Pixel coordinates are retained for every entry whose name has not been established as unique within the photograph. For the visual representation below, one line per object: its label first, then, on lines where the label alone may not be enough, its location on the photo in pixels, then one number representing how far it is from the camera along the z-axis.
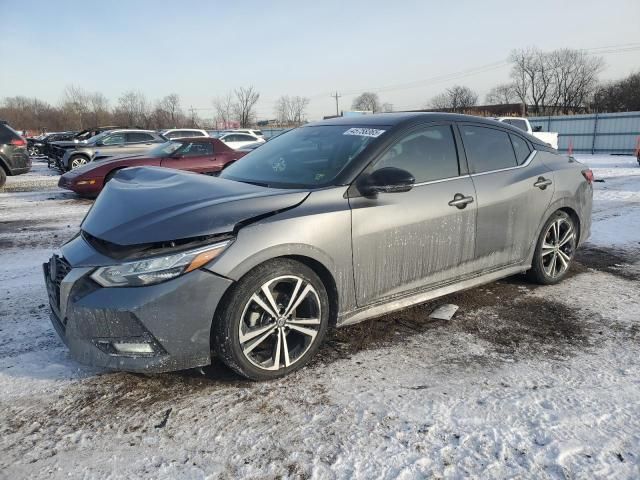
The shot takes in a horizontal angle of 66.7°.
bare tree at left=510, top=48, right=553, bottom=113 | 80.31
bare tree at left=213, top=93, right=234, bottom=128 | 74.25
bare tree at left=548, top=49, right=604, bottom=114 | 75.75
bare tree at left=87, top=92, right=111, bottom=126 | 70.56
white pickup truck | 17.42
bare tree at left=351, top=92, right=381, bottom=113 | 102.40
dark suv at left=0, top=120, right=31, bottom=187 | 11.97
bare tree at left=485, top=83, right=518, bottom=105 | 85.88
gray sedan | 2.60
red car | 10.26
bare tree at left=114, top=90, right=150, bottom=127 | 69.50
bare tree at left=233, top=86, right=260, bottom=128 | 72.81
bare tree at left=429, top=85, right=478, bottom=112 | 87.56
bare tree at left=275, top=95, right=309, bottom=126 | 85.50
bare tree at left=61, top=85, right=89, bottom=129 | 69.75
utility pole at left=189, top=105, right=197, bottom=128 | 73.35
